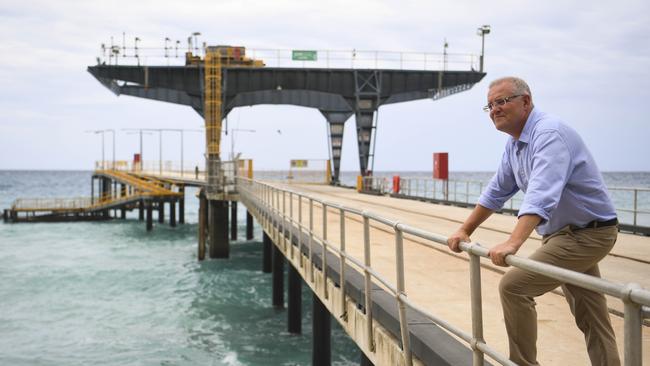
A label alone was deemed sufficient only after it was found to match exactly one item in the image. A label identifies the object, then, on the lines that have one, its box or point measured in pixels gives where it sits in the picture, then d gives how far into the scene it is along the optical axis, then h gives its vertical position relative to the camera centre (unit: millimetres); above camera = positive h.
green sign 40812 +6933
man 3504 -334
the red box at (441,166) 29750 -231
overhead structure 40219 +5108
